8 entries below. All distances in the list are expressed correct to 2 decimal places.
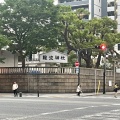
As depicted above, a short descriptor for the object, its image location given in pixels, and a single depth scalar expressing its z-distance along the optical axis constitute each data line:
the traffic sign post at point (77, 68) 39.53
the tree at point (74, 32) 45.44
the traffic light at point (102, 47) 39.75
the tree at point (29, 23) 38.47
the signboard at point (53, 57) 40.50
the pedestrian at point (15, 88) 34.78
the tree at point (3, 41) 36.02
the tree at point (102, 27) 47.16
